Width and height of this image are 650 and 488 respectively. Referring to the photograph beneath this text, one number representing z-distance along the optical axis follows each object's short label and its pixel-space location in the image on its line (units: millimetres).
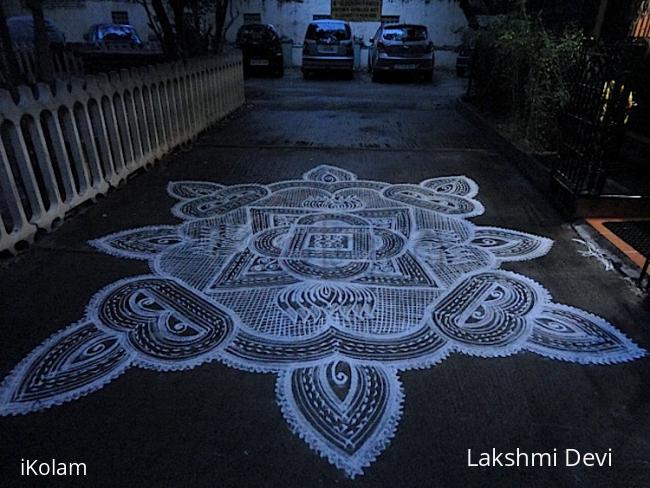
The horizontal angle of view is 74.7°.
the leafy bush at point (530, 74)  4273
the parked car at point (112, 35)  13544
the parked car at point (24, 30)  9584
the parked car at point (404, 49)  11742
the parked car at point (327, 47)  12312
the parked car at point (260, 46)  12648
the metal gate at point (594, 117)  2994
